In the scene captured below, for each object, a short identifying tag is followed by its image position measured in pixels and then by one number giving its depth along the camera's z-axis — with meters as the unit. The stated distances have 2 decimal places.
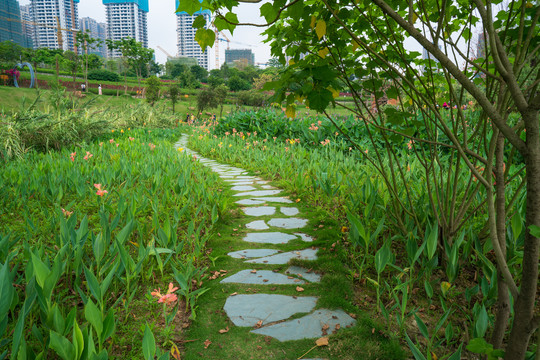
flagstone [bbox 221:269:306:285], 1.86
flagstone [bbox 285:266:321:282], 1.90
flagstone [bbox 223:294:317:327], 1.53
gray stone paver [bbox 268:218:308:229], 2.74
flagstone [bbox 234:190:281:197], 3.75
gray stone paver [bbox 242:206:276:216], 3.08
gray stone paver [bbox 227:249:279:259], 2.20
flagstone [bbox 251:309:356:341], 1.42
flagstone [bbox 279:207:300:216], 3.07
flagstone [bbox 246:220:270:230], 2.71
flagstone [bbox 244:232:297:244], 2.45
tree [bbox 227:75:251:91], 41.34
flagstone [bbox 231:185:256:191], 3.97
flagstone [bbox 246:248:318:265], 2.11
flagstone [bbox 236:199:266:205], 3.39
